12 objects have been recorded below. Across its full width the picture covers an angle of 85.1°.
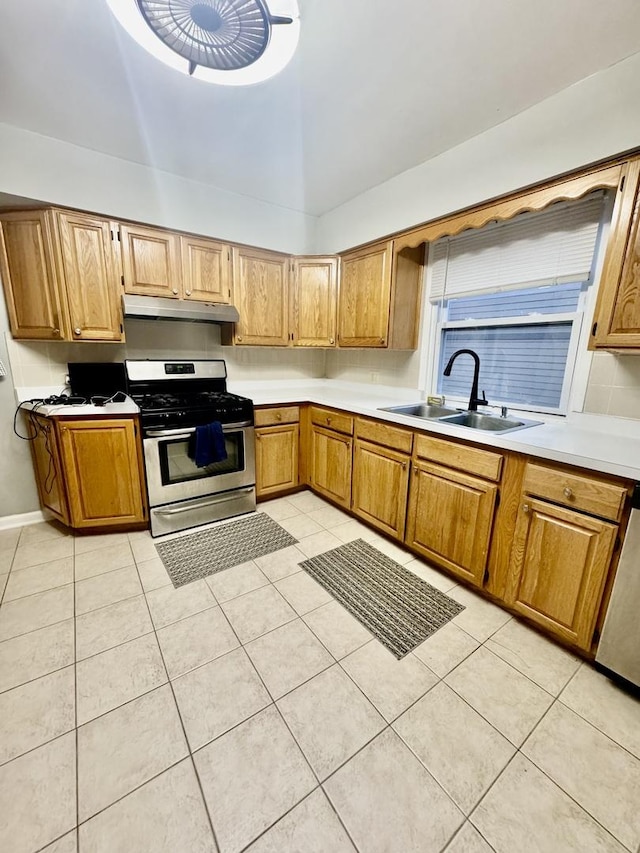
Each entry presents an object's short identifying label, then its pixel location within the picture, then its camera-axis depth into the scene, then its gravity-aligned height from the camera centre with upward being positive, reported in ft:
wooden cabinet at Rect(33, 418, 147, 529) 7.38 -2.69
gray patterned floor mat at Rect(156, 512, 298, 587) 7.00 -4.30
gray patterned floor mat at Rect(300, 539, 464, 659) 5.57 -4.31
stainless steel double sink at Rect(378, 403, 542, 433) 7.08 -1.36
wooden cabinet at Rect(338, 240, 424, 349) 8.63 +1.44
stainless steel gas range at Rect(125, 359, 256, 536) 7.80 -2.22
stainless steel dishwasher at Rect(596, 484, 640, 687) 4.31 -3.25
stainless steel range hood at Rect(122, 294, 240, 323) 7.81 +0.89
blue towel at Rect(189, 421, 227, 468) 7.97 -2.19
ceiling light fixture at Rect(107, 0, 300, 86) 3.65 +3.48
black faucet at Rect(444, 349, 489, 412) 7.48 -0.70
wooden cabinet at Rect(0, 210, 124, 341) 7.29 +1.50
